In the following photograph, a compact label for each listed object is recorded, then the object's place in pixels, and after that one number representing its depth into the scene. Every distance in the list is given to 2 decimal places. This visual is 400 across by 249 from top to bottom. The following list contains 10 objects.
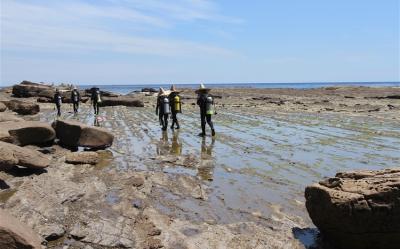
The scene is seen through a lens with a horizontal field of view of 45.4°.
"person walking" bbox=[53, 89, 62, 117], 28.04
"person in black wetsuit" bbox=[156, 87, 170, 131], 19.58
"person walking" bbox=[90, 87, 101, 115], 26.30
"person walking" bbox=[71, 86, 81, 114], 29.53
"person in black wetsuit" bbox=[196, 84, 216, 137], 17.61
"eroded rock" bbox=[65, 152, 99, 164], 11.91
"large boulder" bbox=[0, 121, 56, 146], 12.52
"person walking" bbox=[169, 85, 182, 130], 19.48
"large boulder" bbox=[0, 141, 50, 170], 9.27
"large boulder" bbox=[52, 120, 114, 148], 14.38
